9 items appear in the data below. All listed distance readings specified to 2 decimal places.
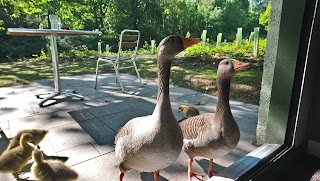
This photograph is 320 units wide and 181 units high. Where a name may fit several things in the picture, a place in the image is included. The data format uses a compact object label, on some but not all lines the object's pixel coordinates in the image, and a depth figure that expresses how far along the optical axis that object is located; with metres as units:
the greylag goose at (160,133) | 1.06
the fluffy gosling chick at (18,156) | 1.44
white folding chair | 3.72
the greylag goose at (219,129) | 1.28
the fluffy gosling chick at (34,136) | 1.64
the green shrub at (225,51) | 5.84
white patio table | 2.69
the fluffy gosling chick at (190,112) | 2.12
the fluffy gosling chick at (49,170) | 1.38
